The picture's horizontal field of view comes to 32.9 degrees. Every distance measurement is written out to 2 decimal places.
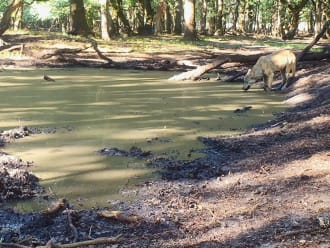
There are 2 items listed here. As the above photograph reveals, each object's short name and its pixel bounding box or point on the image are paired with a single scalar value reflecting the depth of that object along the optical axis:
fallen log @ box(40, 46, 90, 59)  23.83
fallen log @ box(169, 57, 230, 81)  18.67
